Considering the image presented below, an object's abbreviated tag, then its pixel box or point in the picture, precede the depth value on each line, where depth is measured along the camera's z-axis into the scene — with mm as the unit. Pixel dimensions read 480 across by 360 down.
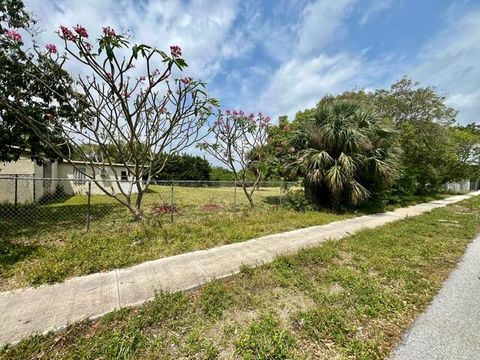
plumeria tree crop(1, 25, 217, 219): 4836
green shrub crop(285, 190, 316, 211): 9070
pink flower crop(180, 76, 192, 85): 6160
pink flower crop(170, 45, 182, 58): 4797
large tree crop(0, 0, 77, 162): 5742
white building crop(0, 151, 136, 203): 9471
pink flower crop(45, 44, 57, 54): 5300
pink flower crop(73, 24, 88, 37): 4785
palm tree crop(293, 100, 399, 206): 8523
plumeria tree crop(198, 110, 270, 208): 8875
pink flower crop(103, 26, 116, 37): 4473
